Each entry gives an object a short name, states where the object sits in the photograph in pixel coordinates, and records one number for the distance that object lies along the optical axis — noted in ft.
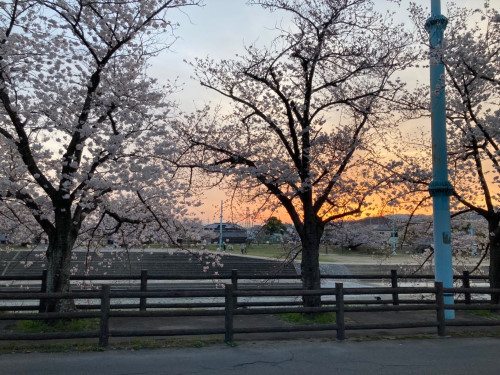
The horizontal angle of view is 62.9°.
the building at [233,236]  285.97
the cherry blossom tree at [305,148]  37.52
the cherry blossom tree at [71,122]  31.78
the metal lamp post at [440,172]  34.30
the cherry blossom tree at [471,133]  34.24
